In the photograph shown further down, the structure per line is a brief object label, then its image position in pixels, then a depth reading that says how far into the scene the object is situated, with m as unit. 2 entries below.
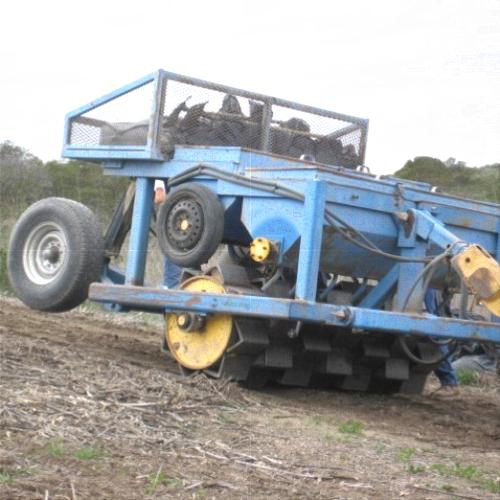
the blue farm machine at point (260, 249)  8.50
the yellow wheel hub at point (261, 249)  8.70
